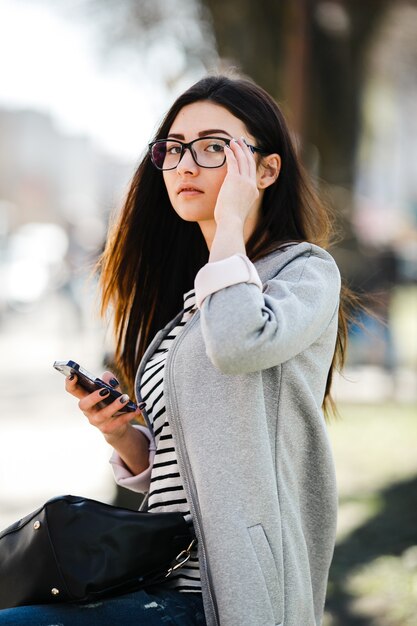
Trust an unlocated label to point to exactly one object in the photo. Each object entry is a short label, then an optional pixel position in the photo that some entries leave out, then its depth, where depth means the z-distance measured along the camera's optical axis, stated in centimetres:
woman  403
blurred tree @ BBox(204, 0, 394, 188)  1952
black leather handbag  402
